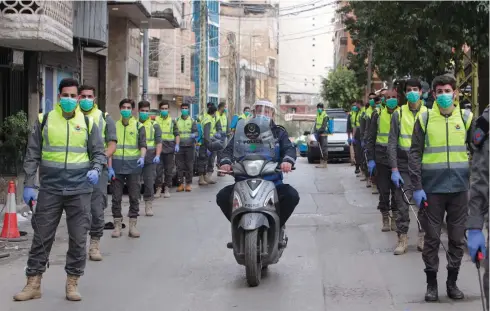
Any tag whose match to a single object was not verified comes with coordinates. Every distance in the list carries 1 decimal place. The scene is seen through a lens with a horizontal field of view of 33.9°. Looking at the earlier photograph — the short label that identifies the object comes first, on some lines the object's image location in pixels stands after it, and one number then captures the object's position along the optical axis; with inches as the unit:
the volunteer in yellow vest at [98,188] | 378.3
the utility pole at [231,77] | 2145.9
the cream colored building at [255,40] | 3475.6
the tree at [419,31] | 443.8
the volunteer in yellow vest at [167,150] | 698.8
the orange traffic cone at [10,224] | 454.3
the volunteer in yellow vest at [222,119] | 819.8
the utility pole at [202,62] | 1581.0
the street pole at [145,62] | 1159.0
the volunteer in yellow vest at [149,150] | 535.2
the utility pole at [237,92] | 2379.4
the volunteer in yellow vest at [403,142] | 394.0
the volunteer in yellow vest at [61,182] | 305.6
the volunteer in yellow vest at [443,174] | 295.9
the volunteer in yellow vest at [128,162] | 459.8
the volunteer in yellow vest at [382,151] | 449.1
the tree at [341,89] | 2297.0
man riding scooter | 346.3
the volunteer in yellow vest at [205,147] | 804.0
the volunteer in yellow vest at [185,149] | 744.3
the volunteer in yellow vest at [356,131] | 824.9
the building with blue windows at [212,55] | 2312.4
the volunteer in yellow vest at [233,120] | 804.7
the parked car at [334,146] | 1158.3
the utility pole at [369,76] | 1371.8
